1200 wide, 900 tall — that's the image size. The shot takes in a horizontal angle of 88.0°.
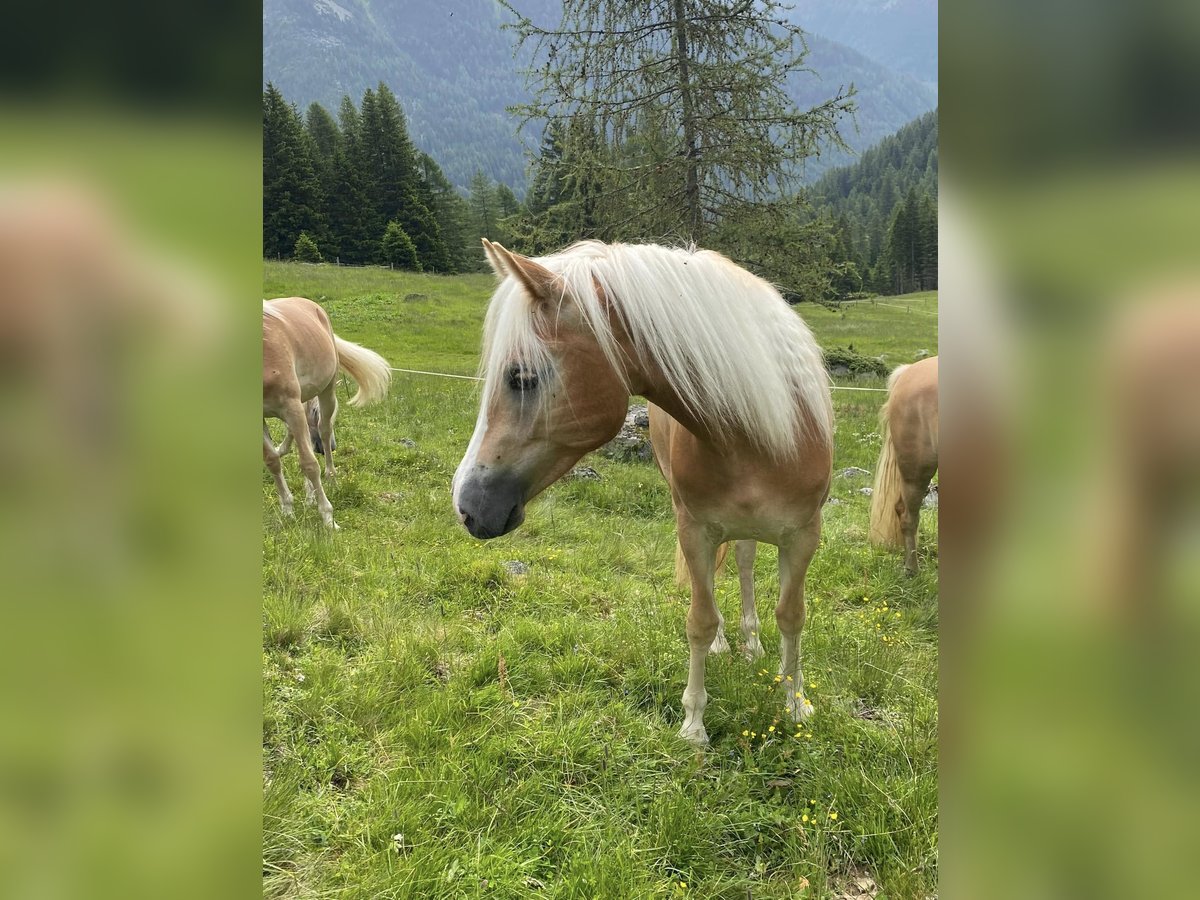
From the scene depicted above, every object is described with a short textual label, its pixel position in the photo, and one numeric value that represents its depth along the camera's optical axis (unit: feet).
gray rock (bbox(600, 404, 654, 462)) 26.45
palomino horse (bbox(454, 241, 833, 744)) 6.71
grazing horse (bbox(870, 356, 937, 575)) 14.74
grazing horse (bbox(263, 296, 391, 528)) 17.95
